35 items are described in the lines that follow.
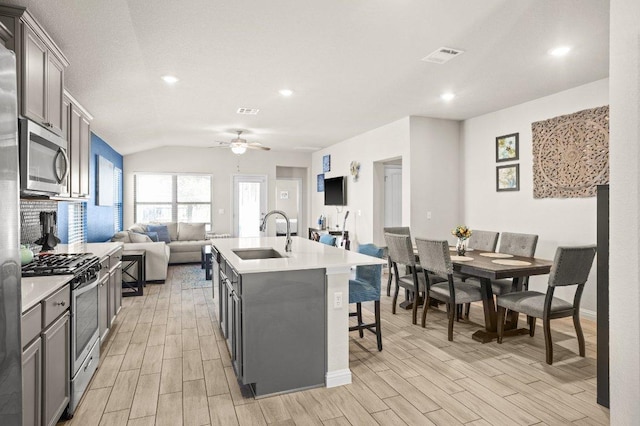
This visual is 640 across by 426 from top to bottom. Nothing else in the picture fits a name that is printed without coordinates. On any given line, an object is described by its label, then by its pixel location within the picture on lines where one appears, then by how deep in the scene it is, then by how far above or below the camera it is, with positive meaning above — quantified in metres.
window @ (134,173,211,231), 8.81 +0.29
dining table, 3.42 -0.57
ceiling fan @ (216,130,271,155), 6.70 +1.14
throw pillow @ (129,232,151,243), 6.53 -0.47
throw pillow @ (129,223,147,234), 7.52 -0.36
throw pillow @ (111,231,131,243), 6.22 -0.45
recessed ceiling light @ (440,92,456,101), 4.77 +1.44
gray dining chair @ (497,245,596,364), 3.12 -0.71
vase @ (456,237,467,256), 4.20 -0.43
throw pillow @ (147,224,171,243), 8.01 -0.43
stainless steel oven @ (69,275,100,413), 2.38 -0.88
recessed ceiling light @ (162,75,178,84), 4.09 +1.44
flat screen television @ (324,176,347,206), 8.02 +0.41
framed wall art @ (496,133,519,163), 5.22 +0.87
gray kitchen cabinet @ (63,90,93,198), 3.38 +0.65
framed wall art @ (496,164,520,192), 5.21 +0.45
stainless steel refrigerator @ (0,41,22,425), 1.20 -0.15
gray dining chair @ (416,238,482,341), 3.63 -0.77
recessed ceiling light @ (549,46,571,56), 3.38 +1.43
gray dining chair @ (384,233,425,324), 4.14 -0.59
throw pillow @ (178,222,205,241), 8.59 -0.49
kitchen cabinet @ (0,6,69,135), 2.19 +0.92
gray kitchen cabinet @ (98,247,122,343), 3.27 -0.77
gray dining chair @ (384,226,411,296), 5.57 -0.30
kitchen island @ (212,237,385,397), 2.57 -0.78
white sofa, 6.22 -0.67
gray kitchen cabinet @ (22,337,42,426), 1.71 -0.80
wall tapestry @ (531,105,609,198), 4.17 +0.65
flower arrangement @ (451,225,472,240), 4.27 -0.26
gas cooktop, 2.35 -0.37
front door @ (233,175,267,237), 9.54 +0.15
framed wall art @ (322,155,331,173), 8.91 +1.10
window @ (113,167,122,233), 7.68 +0.22
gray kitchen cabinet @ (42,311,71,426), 1.94 -0.87
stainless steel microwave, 2.18 +0.32
